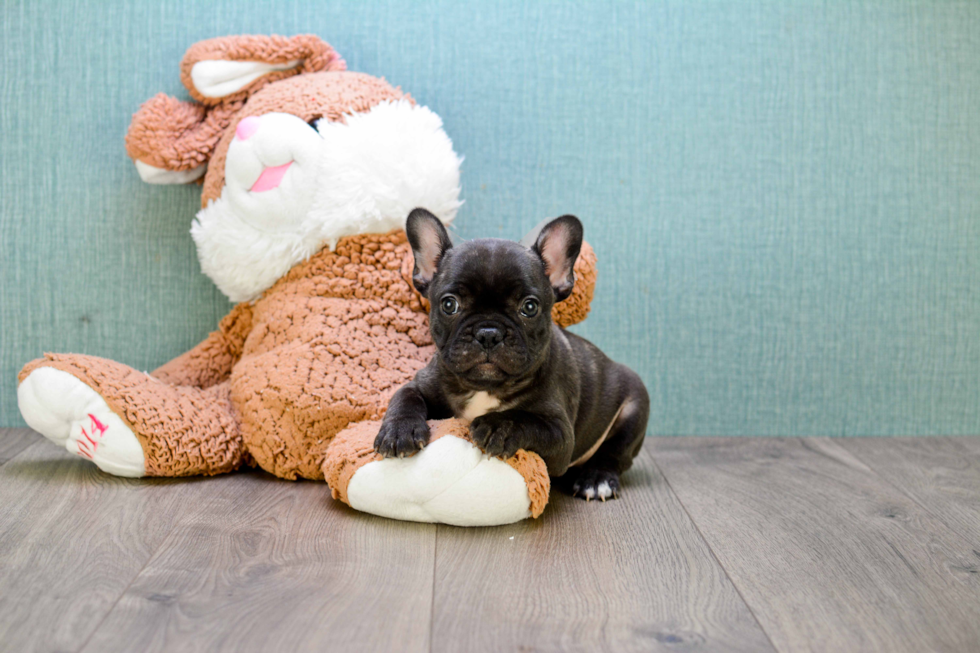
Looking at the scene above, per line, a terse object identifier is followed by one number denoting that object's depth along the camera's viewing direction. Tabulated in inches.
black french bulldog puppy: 32.4
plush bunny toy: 36.2
